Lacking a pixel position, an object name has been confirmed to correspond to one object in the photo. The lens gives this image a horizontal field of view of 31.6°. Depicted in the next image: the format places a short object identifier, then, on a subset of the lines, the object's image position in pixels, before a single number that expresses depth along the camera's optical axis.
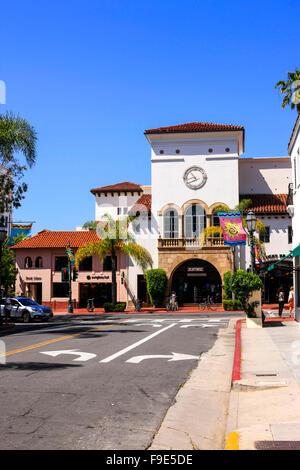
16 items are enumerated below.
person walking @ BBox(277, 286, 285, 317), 30.31
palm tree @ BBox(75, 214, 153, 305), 46.66
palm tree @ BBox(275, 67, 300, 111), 36.34
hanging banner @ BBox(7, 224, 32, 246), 58.41
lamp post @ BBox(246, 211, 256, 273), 24.03
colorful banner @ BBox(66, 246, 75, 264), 44.62
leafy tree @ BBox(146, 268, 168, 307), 47.75
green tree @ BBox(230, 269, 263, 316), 23.31
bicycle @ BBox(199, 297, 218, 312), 44.53
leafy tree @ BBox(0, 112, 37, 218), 27.86
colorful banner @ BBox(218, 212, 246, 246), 36.44
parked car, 34.06
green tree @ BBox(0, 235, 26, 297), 62.09
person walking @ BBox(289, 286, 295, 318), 29.64
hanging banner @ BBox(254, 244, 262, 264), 42.92
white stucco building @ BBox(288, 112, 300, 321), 24.83
